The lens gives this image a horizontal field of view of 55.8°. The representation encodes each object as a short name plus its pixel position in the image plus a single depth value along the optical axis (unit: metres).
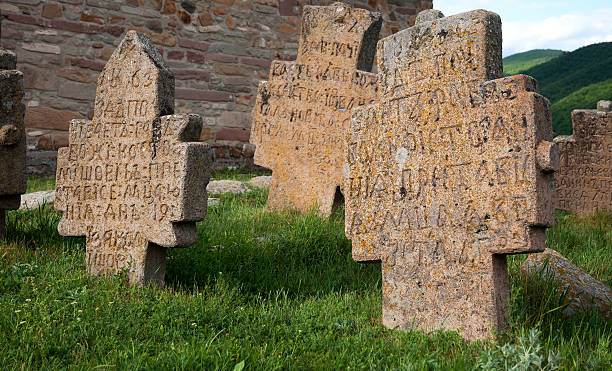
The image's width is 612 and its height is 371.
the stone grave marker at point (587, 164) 6.77
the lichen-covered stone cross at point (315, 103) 5.73
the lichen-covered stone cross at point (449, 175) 2.72
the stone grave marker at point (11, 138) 4.25
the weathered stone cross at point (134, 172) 3.47
